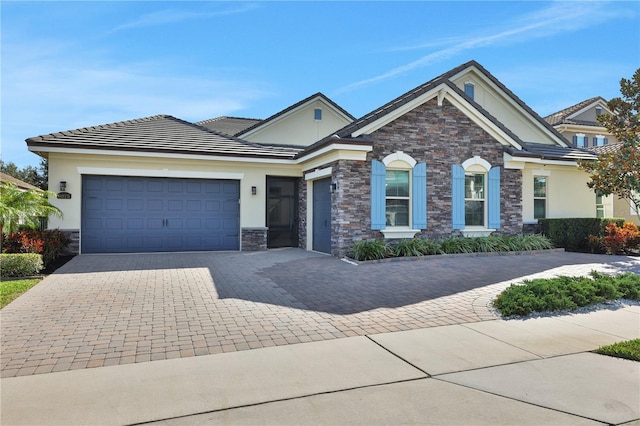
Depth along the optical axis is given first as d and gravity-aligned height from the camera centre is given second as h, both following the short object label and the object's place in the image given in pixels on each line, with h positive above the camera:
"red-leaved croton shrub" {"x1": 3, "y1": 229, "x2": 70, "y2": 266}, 11.51 -0.72
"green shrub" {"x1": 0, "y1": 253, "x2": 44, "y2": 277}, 9.68 -1.12
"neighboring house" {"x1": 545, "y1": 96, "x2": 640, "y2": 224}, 31.03 +7.28
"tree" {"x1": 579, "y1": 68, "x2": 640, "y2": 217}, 13.57 +2.54
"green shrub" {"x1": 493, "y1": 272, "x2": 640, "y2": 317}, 6.80 -1.32
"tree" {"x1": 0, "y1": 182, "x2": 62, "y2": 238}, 10.72 +0.29
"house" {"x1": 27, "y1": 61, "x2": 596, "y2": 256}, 13.16 +1.31
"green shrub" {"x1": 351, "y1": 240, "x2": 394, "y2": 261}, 11.92 -0.93
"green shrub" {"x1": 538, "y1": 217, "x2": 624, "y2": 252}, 15.30 -0.42
